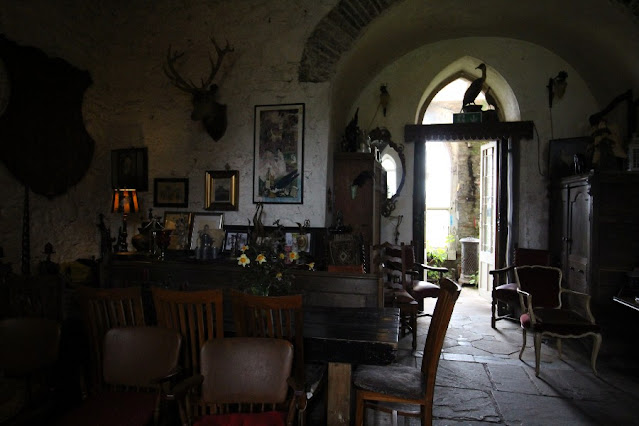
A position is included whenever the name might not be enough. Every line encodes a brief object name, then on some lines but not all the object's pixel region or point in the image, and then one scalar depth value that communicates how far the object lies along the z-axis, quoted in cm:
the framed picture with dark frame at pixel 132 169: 536
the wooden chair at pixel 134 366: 198
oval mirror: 629
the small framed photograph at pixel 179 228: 513
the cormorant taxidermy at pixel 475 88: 585
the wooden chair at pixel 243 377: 186
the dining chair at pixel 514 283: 502
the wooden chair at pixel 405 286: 452
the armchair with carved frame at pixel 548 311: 372
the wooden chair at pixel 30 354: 212
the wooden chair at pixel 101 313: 233
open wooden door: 628
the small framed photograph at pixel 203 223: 504
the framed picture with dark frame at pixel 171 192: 521
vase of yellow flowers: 259
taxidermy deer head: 468
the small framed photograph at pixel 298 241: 473
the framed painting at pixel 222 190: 503
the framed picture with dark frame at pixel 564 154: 556
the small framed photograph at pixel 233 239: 489
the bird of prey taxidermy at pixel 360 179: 510
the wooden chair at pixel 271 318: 210
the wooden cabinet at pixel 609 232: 446
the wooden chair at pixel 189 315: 217
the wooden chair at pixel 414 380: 216
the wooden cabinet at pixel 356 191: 514
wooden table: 211
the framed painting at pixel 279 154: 485
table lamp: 491
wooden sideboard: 309
